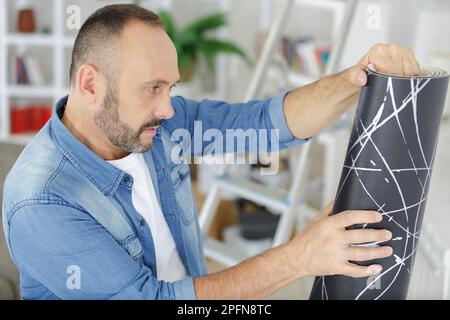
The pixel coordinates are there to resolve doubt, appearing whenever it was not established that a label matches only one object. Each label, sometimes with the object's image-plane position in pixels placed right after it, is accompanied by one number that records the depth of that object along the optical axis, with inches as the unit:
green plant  149.0
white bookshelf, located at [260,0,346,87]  122.4
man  45.8
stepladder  90.1
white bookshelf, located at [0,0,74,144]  151.3
